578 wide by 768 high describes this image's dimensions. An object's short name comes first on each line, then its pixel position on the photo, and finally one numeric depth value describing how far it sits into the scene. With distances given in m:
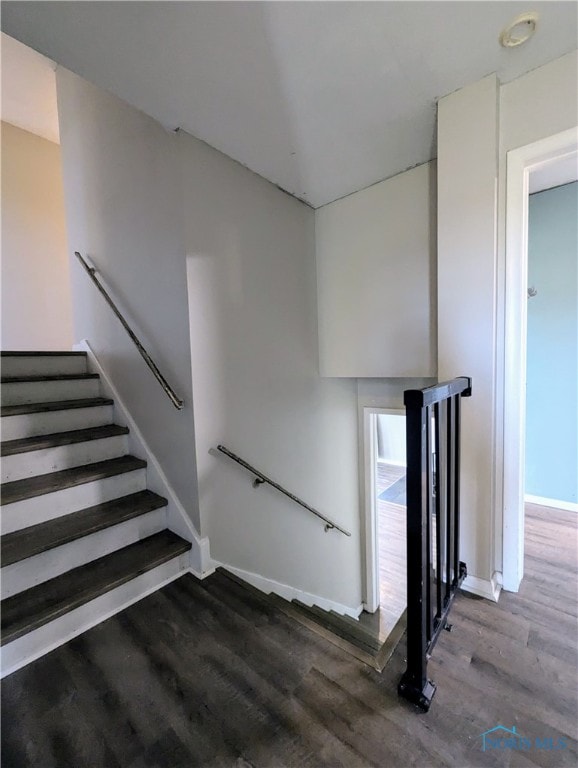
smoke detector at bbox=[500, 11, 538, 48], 1.07
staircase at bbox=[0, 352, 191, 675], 1.29
